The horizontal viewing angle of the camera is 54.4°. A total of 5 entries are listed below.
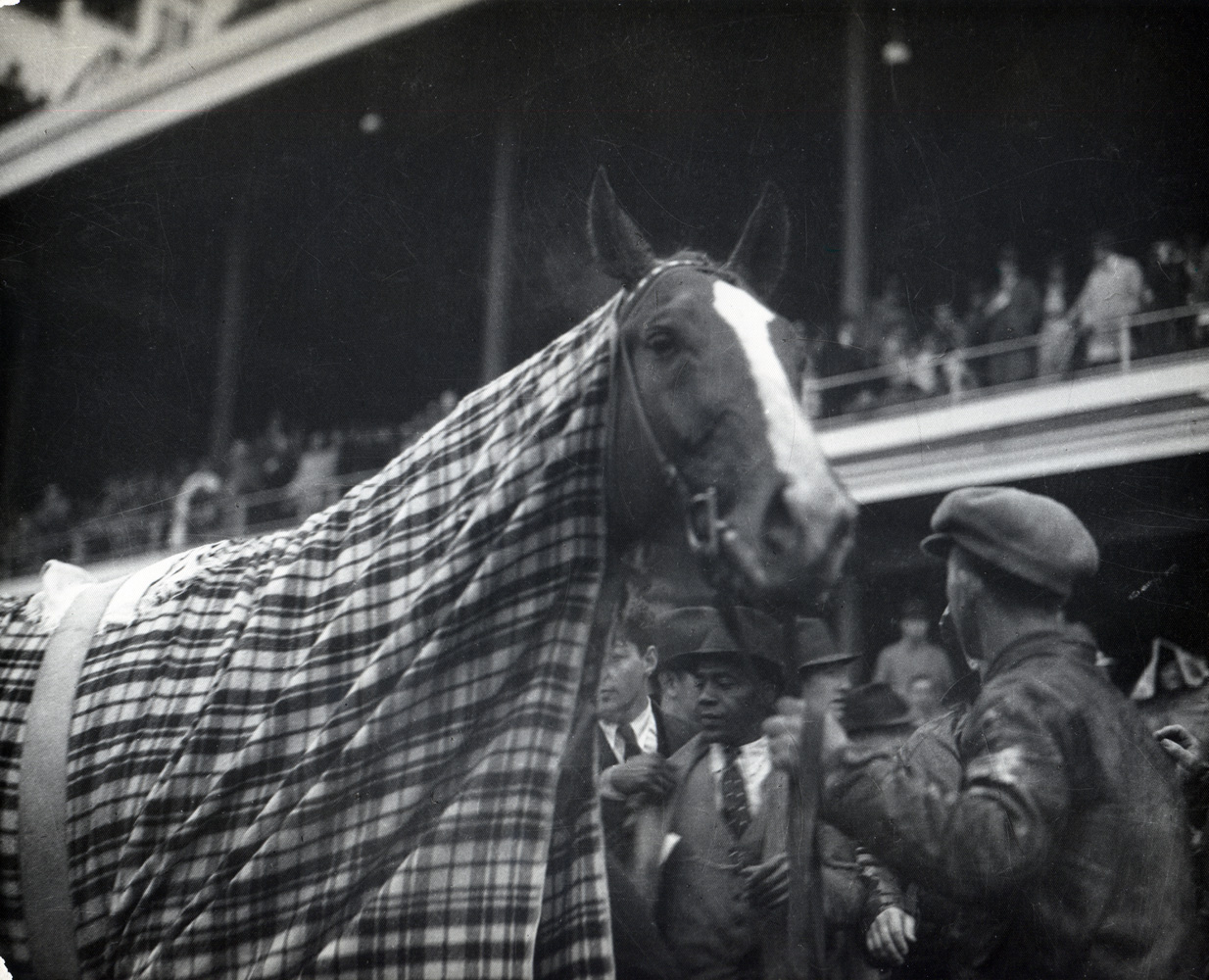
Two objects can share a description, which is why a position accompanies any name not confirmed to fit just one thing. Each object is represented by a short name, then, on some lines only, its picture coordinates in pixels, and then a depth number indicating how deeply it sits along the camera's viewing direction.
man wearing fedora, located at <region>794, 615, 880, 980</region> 2.95
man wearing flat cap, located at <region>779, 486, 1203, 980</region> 2.87
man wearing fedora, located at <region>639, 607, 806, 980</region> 2.98
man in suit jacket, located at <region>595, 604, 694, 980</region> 3.10
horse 3.00
